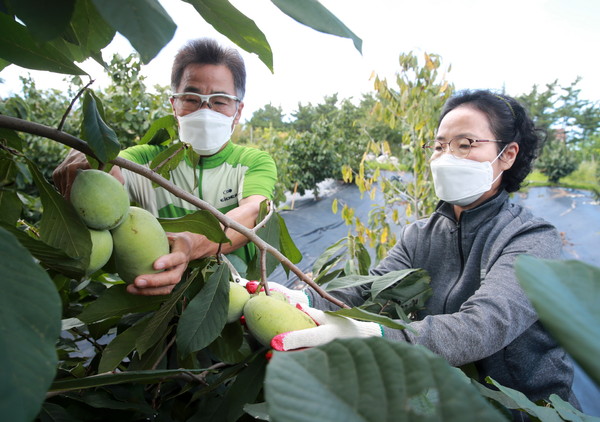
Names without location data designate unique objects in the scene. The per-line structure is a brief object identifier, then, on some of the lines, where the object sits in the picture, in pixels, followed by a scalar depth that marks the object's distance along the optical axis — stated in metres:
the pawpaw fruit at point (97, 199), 0.46
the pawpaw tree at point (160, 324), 0.22
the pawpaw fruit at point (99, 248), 0.47
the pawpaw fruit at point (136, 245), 0.50
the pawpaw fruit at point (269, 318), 0.57
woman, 0.96
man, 1.47
